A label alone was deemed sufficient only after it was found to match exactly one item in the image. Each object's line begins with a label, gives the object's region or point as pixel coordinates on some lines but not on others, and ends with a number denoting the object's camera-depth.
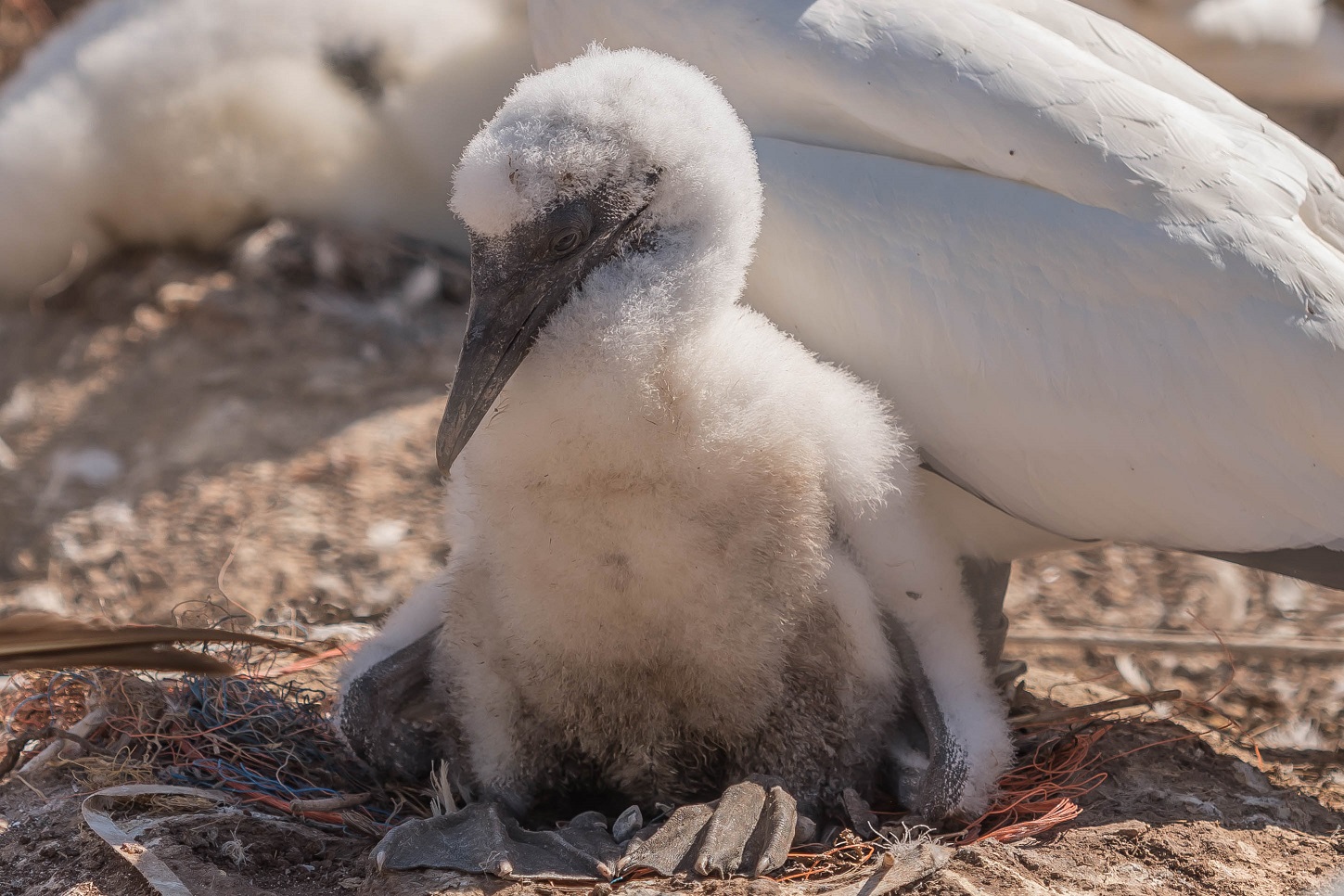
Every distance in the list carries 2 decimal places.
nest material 5.43
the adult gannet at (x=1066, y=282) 5.12
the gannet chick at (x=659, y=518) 4.60
